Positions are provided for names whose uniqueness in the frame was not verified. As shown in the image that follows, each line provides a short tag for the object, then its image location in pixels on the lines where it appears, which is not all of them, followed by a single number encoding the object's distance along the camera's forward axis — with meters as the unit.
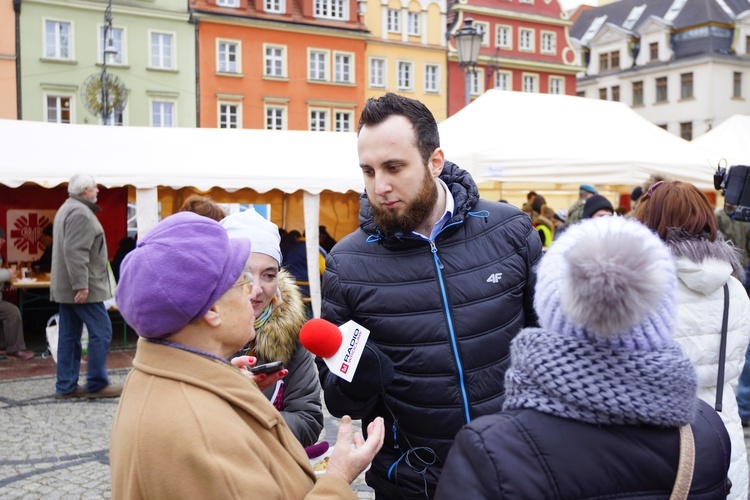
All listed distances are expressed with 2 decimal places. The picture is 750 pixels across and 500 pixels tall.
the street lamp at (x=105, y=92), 17.55
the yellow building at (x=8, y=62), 29.11
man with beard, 2.14
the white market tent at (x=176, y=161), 9.09
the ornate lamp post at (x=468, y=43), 11.36
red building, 40.41
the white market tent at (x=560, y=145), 9.68
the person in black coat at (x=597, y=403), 1.31
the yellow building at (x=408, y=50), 37.72
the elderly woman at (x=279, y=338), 2.45
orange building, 33.47
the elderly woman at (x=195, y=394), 1.42
